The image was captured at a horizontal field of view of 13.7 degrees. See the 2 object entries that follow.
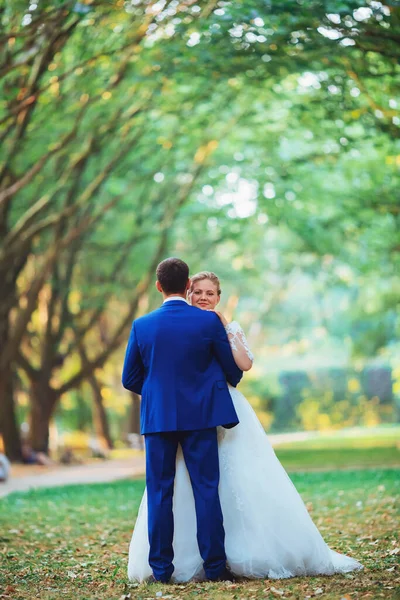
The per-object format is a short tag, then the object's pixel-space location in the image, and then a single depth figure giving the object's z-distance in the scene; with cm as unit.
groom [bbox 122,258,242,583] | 1034
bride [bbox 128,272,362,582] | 1041
